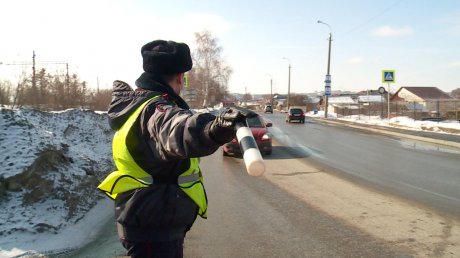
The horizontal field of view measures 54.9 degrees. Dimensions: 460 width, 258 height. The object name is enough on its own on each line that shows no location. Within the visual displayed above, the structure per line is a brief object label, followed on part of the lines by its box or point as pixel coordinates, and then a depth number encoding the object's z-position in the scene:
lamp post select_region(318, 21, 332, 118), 48.22
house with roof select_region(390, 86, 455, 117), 94.00
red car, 14.72
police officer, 2.00
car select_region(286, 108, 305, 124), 40.19
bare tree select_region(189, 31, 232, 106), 74.12
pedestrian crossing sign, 32.84
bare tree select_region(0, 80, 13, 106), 14.01
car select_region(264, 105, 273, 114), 77.36
